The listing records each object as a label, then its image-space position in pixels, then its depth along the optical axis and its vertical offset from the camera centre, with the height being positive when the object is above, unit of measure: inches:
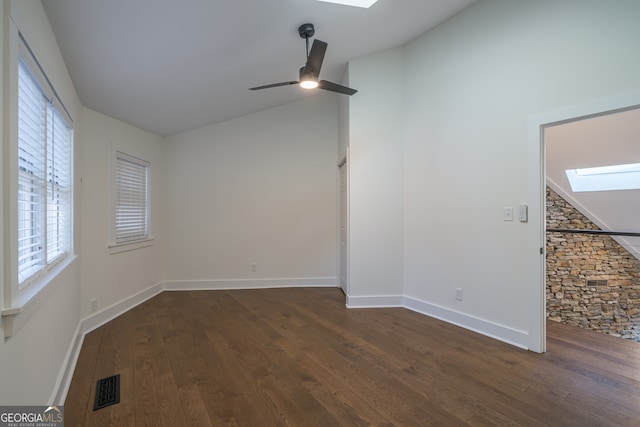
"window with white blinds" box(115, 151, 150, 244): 146.5 +8.0
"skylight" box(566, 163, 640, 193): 156.6 +20.5
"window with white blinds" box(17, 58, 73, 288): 60.4 +8.2
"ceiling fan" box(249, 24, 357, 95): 101.6 +53.9
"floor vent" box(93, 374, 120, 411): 75.1 -48.4
